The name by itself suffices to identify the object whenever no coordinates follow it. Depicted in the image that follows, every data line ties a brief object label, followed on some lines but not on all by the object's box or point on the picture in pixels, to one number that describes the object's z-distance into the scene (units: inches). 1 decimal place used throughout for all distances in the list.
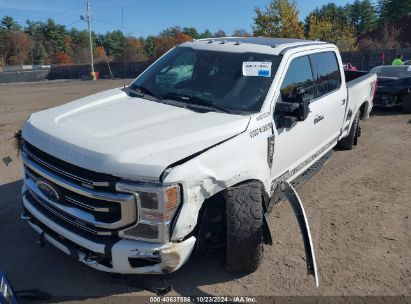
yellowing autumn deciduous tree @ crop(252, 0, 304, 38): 1743.4
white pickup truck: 113.6
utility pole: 2009.0
